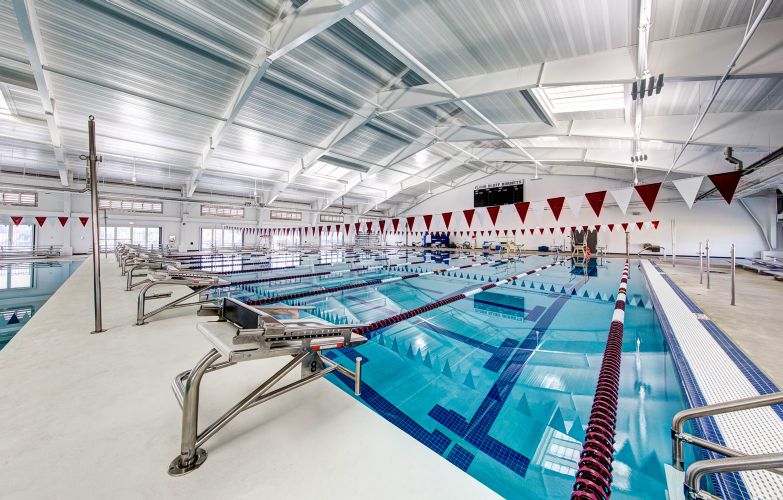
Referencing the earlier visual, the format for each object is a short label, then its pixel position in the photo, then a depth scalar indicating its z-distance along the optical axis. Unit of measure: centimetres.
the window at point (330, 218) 2264
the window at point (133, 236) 1593
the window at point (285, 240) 2127
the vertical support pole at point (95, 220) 232
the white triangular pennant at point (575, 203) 891
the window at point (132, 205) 1485
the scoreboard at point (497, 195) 1872
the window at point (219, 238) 1838
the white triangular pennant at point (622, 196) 737
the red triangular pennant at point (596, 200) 779
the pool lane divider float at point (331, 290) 391
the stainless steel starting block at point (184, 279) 307
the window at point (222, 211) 1792
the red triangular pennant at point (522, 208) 988
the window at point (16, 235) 1359
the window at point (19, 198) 1254
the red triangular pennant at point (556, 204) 851
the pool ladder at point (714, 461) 68
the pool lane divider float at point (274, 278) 642
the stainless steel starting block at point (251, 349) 107
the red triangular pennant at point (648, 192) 648
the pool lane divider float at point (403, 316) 285
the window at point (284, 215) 2059
